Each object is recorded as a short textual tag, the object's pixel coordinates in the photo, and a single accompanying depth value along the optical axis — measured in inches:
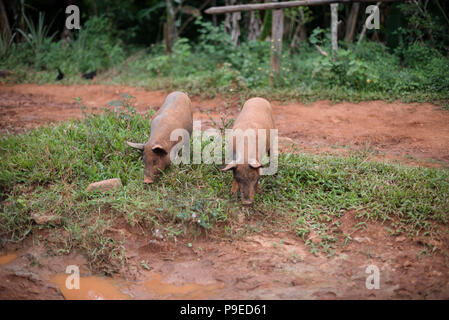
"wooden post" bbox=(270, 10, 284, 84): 322.0
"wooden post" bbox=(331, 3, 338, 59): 335.9
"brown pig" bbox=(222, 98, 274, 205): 168.6
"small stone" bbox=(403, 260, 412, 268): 148.9
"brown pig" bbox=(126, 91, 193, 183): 186.5
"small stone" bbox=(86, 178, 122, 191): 185.8
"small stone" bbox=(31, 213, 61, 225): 173.5
